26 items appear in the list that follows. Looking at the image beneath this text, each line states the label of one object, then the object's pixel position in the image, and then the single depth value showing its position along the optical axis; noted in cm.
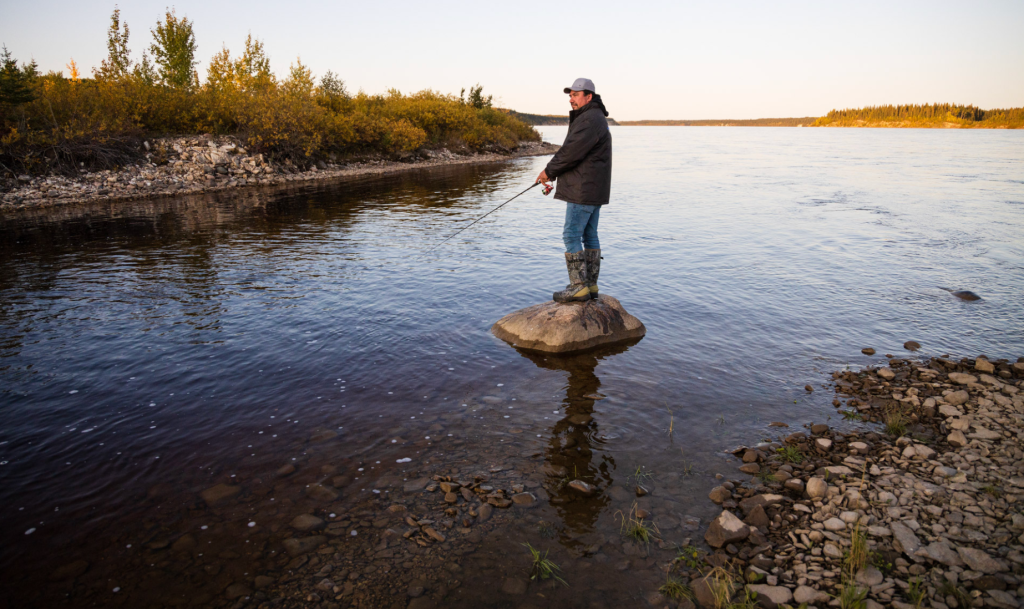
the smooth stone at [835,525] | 427
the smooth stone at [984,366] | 708
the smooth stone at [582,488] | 498
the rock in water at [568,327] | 854
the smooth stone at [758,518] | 444
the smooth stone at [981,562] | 362
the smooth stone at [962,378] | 679
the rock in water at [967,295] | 1084
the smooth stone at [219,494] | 487
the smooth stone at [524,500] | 484
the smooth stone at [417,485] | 505
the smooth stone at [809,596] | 359
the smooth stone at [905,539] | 391
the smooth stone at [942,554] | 373
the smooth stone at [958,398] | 626
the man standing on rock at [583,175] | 802
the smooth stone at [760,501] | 467
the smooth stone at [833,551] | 397
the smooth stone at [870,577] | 365
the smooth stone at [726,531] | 425
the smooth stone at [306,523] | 451
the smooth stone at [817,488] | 473
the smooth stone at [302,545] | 424
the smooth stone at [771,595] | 362
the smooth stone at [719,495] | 483
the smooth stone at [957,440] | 539
